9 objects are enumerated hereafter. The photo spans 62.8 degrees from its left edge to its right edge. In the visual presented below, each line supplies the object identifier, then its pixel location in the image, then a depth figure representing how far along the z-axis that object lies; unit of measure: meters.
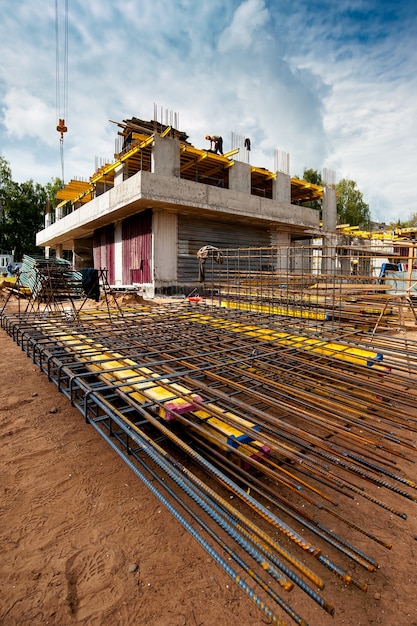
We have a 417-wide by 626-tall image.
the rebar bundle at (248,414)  1.87
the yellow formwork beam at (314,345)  4.57
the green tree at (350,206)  39.44
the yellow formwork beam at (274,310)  8.66
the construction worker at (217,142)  19.16
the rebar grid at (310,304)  7.73
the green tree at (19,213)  43.38
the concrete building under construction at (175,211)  14.70
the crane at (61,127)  23.81
